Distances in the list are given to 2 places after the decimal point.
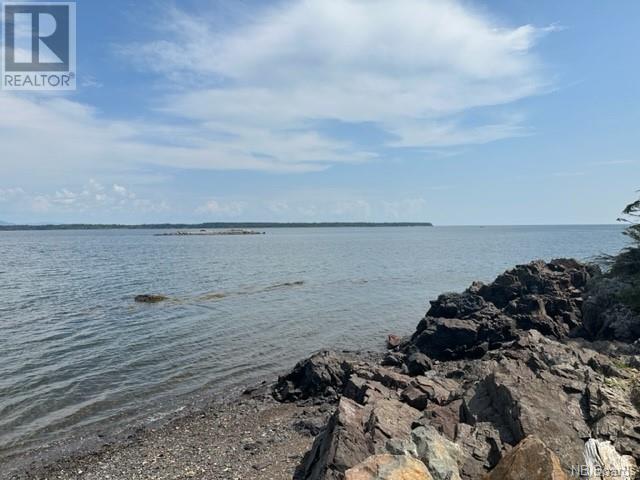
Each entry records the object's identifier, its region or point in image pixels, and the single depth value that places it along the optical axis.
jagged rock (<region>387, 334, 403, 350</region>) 26.56
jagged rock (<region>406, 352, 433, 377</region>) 19.84
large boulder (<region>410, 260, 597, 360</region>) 23.52
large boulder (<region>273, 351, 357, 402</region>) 18.20
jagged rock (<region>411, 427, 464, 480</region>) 7.87
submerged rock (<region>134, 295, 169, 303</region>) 40.44
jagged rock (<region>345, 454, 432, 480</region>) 6.95
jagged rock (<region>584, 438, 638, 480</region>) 8.07
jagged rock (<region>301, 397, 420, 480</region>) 8.62
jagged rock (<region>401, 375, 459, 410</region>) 12.85
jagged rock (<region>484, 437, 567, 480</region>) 7.13
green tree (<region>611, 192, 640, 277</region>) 24.53
